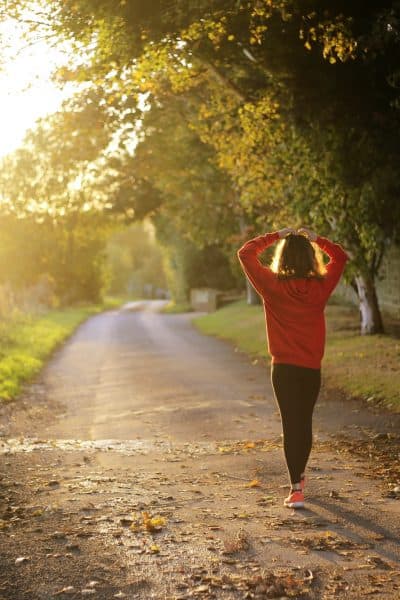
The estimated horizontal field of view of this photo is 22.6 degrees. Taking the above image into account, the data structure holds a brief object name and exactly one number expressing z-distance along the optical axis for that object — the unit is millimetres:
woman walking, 7586
